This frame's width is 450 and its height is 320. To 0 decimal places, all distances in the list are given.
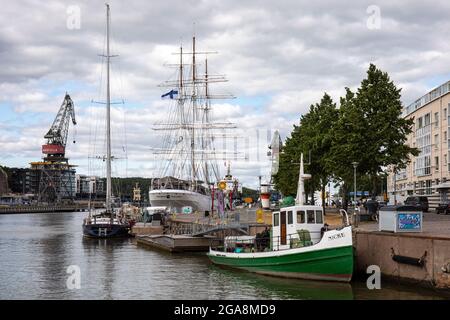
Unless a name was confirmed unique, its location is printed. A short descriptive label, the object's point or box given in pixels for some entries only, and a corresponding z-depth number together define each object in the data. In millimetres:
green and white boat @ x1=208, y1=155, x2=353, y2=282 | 33250
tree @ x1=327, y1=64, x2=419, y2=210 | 55938
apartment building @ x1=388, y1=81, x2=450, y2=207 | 93125
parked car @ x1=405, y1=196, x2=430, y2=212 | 69494
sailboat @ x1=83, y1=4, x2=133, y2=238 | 73812
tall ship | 115875
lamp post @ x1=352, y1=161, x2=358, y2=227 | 53519
